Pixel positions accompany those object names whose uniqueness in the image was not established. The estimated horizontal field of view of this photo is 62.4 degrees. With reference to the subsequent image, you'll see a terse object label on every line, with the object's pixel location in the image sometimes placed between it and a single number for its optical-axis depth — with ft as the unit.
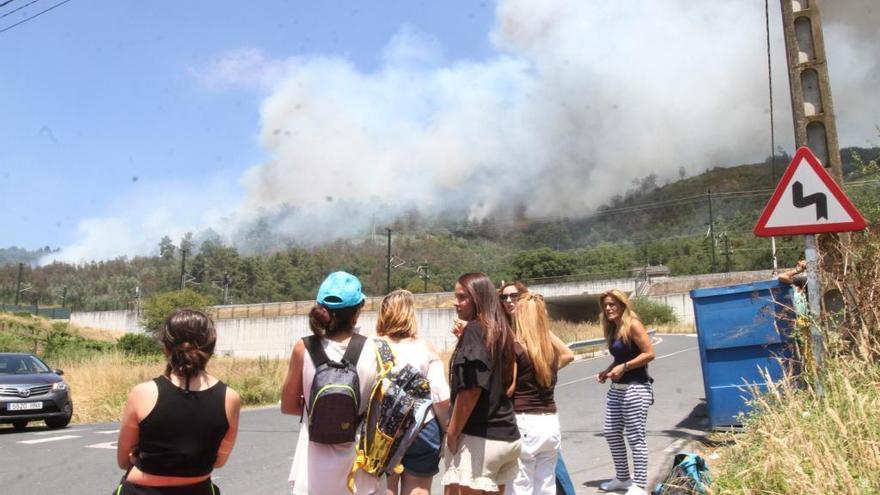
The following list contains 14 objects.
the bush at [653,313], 144.66
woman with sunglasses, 13.55
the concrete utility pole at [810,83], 23.36
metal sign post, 18.86
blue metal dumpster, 23.49
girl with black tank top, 9.00
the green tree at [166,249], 554.46
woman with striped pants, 18.78
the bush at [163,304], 185.16
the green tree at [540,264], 291.99
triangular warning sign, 18.53
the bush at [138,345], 109.91
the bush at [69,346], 93.13
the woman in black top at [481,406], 11.76
